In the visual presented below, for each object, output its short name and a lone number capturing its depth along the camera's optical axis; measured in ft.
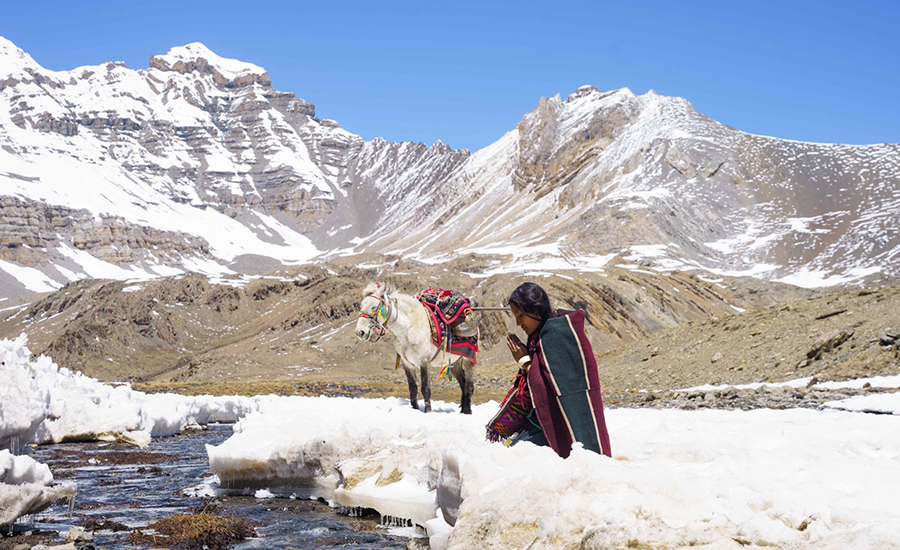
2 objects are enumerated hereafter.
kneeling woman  20.52
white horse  41.70
